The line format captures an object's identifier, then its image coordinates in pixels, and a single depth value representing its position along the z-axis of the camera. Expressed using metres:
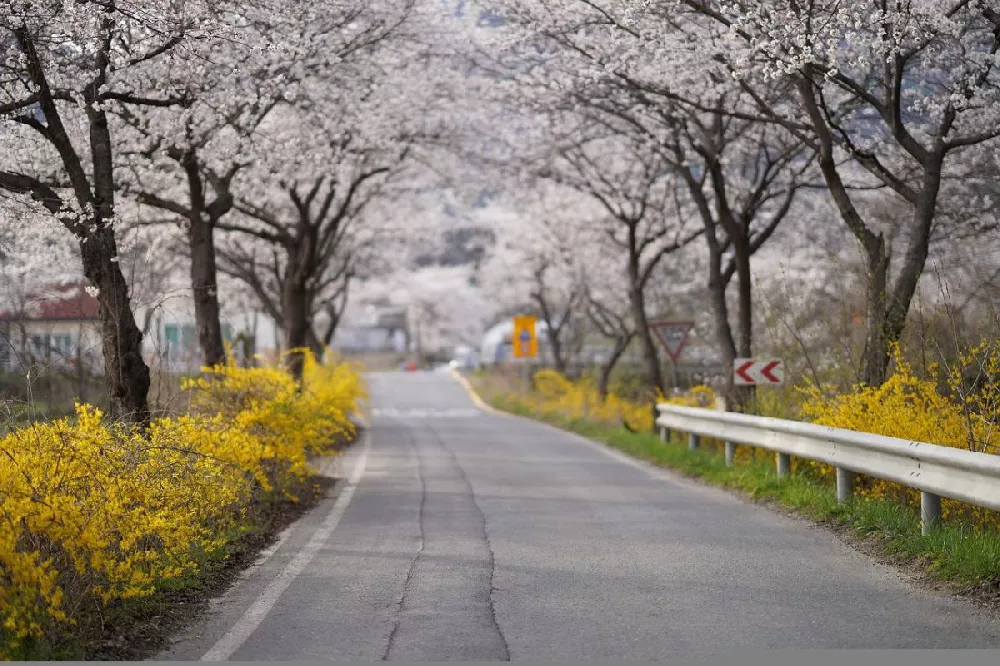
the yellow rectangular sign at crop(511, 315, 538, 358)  40.59
